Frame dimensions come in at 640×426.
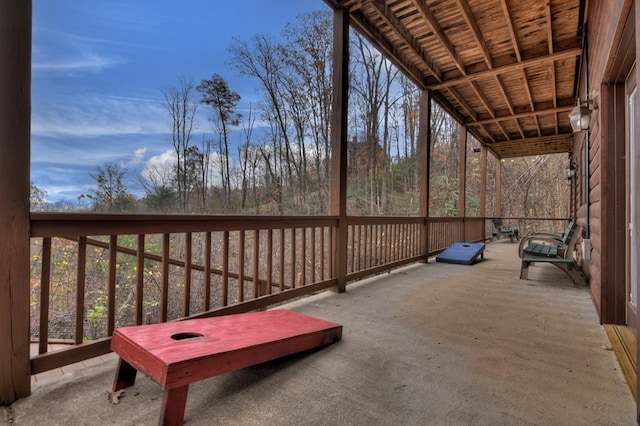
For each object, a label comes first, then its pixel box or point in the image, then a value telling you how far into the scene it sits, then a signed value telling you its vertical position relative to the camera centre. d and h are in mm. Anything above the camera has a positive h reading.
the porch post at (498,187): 10375 +916
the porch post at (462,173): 7562 +1015
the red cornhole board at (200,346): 1294 -684
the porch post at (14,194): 1405 +76
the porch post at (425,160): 5656 +981
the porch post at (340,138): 3525 +869
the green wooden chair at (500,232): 10227 -568
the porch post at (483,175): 9266 +1162
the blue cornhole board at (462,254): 5660 -749
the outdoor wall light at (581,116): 3258 +1045
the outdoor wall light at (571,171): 6734 +964
